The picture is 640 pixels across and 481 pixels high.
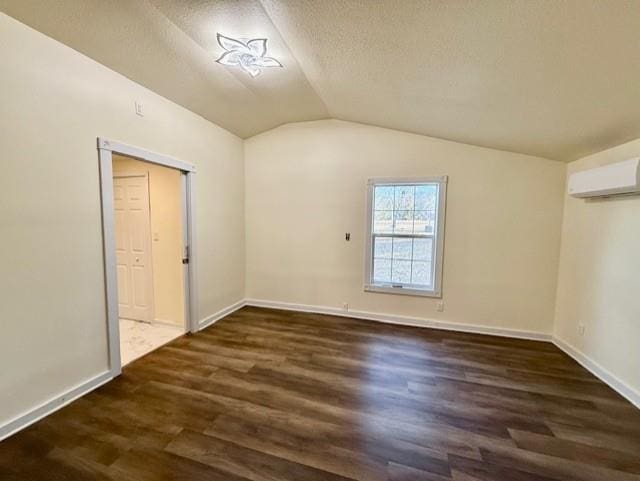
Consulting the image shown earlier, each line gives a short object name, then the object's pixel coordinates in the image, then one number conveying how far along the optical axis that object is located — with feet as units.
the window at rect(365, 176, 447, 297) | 11.93
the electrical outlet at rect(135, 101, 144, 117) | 8.53
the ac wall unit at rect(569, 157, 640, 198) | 6.97
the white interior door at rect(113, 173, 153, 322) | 11.97
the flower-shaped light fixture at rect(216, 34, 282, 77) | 6.75
